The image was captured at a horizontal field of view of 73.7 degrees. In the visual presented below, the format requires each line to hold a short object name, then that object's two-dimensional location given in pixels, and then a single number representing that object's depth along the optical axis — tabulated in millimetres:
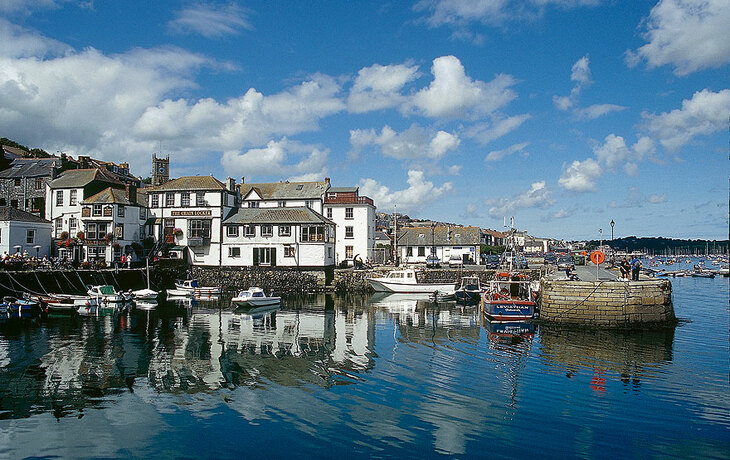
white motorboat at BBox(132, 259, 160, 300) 49094
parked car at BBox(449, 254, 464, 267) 68812
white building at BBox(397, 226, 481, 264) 74500
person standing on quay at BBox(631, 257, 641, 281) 35656
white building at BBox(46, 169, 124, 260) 62575
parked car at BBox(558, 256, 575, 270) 81188
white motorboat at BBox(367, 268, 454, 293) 57188
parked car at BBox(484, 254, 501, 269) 65812
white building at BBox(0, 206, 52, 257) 55125
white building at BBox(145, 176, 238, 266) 64062
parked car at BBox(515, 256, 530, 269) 63119
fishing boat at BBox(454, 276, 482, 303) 50969
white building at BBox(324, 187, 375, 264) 68625
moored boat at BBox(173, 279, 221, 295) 54431
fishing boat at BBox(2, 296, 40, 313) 38875
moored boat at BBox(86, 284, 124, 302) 46062
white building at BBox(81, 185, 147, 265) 59031
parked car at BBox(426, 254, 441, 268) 66625
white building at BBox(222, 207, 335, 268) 61719
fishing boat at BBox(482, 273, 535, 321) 35875
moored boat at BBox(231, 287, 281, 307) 44156
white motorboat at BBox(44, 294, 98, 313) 40812
